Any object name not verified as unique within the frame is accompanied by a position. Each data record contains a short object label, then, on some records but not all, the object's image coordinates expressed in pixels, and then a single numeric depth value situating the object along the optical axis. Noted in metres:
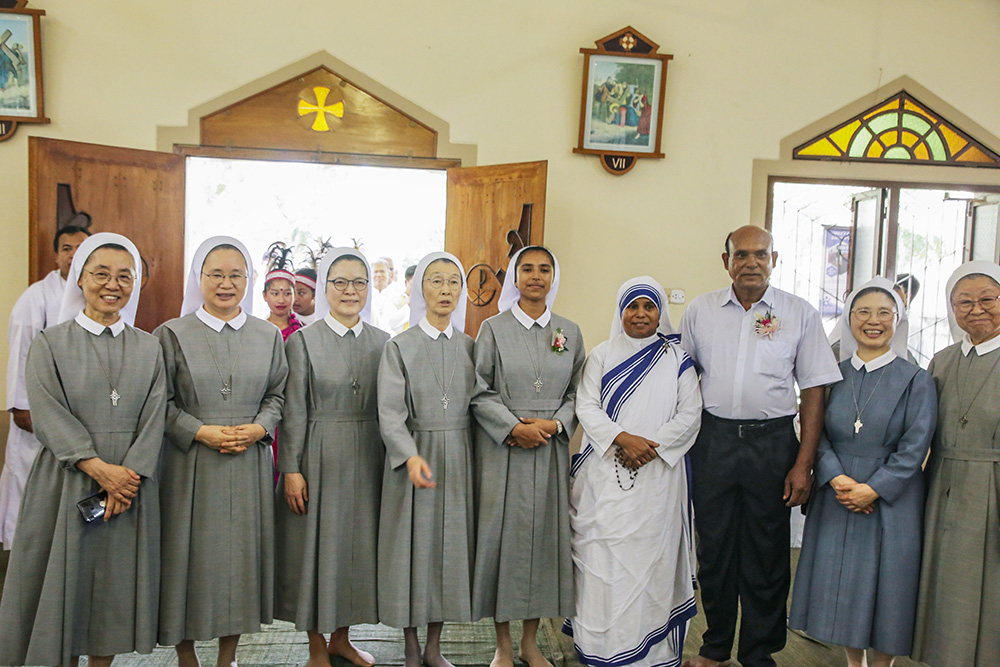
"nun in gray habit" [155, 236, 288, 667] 2.94
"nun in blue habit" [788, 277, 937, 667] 3.02
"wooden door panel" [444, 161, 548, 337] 5.13
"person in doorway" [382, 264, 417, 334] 7.06
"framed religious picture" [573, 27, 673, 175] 5.45
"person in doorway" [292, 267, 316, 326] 4.86
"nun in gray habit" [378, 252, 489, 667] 3.08
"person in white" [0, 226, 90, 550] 4.38
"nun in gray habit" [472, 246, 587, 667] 3.20
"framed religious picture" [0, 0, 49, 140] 5.04
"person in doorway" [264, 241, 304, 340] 4.38
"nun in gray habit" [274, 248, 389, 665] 3.11
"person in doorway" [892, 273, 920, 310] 5.88
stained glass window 5.69
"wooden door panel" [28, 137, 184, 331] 4.82
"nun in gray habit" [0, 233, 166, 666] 2.70
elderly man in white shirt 3.32
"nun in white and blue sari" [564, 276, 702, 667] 3.17
